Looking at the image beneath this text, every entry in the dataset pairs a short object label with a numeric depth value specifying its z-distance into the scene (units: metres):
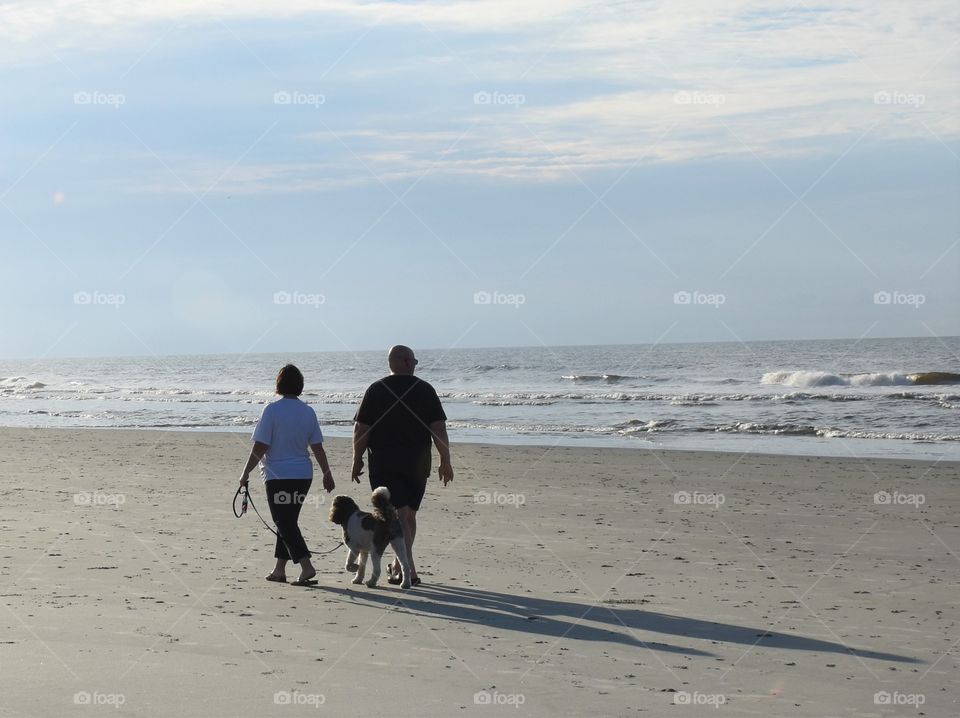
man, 15.12
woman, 15.26
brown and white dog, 14.92
